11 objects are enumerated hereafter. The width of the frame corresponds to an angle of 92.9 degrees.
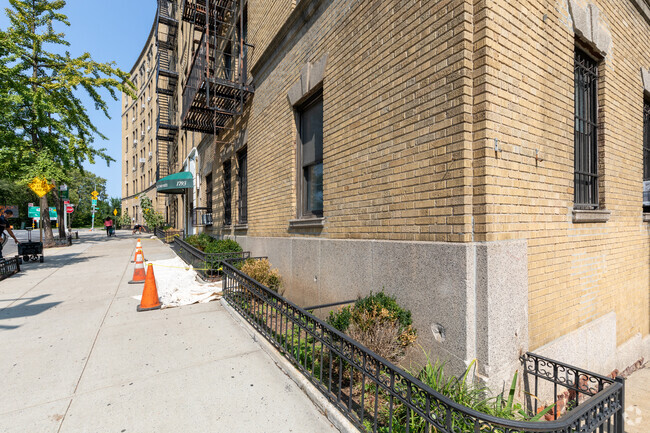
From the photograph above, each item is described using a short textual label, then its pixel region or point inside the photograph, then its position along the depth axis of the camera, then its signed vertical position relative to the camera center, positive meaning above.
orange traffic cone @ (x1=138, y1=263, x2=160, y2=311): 5.74 -1.48
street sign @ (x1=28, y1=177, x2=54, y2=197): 11.05 +1.15
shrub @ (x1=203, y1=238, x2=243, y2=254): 8.49 -0.89
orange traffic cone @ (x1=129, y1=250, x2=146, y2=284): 8.09 -1.43
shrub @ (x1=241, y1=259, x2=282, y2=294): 6.30 -1.20
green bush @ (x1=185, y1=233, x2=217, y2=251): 10.31 -0.89
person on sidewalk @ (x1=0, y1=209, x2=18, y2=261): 9.70 -0.11
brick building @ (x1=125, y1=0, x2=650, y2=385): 3.00 +0.57
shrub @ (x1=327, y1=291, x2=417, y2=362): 3.24 -1.24
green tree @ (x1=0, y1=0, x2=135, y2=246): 11.53 +4.77
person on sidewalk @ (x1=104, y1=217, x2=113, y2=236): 28.40 -0.70
